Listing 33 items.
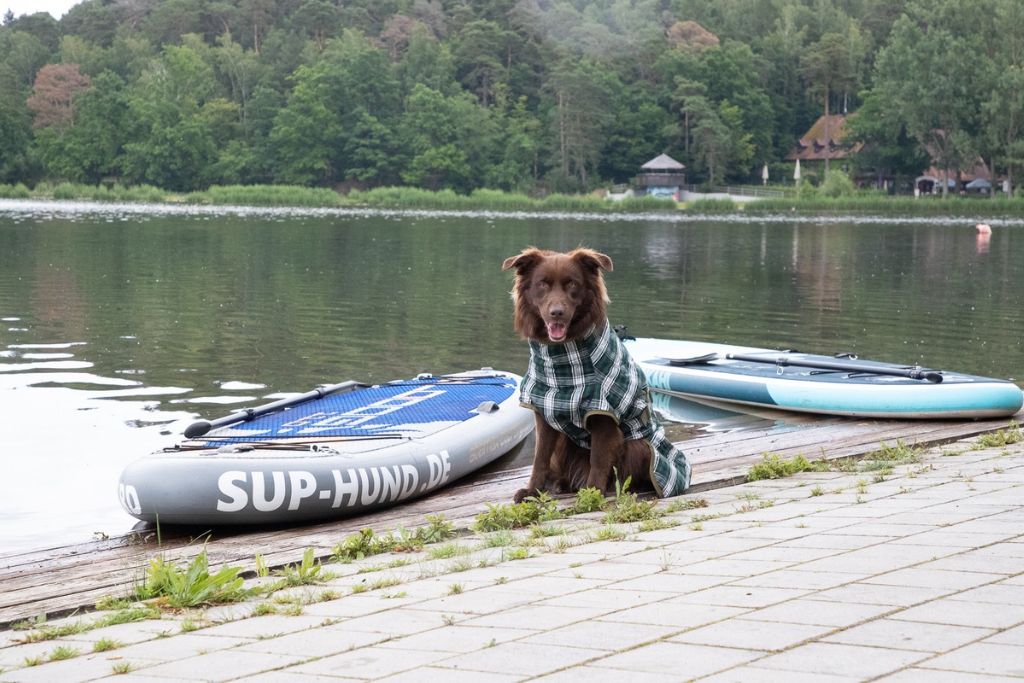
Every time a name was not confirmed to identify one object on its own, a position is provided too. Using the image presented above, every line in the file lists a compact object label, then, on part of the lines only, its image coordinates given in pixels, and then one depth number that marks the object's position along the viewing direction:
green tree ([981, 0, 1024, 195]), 83.06
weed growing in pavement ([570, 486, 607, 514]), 6.80
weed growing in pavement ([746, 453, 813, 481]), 7.96
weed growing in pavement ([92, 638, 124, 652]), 4.20
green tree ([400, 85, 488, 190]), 103.38
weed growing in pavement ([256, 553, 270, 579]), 5.40
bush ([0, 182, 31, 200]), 101.81
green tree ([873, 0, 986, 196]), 86.69
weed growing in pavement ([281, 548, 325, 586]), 5.14
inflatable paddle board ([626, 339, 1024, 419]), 11.89
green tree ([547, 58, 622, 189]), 105.97
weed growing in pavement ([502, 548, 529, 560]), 5.52
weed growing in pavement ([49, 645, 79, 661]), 4.14
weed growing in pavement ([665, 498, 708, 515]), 6.74
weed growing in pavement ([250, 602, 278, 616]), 4.59
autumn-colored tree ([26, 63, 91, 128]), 115.01
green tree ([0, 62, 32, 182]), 109.31
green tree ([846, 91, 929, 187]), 99.50
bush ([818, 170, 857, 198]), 88.62
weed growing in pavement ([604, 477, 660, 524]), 6.45
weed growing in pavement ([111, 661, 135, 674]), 3.90
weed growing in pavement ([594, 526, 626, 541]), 5.91
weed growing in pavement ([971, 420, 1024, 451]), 9.03
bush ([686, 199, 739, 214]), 85.50
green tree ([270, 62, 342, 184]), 105.38
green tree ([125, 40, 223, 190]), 106.81
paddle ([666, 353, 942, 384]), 12.44
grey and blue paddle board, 7.74
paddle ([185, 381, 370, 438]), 9.05
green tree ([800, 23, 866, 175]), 118.31
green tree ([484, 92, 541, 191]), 105.81
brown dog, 6.87
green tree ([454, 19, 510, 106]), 119.00
